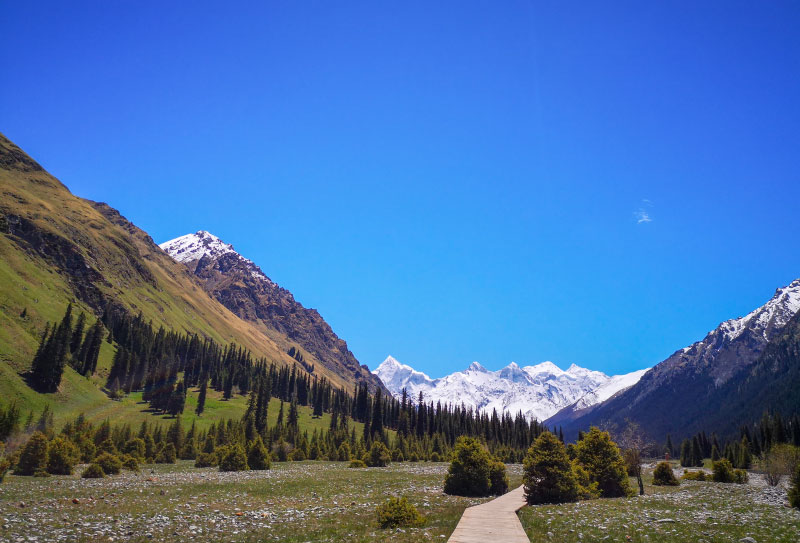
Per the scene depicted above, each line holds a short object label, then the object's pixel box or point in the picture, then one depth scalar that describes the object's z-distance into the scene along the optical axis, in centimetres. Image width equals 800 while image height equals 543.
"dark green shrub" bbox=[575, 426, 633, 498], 4191
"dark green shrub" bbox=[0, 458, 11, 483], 3791
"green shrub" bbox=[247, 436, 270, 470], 7200
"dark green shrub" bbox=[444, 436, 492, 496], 4231
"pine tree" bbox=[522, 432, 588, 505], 3684
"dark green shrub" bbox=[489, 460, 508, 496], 4434
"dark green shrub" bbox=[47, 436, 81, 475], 5041
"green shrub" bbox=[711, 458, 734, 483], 6366
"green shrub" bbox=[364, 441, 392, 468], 8581
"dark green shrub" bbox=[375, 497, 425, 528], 2567
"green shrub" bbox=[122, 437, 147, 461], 7570
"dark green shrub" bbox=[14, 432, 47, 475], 4841
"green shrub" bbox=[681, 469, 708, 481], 7038
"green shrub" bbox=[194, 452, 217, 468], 7525
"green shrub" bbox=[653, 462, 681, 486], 6072
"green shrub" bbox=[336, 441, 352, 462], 10444
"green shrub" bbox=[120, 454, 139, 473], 6126
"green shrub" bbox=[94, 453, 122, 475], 5508
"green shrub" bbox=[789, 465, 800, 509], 3362
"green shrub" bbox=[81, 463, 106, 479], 5047
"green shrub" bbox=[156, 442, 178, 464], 7981
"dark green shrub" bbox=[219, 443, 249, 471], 6688
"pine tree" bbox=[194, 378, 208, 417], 13649
